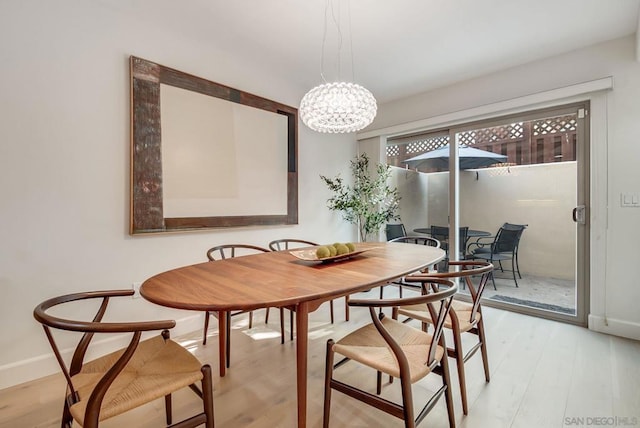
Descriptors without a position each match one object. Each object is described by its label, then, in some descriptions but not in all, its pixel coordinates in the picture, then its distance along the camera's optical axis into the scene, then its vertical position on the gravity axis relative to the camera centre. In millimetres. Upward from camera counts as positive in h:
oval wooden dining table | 1147 -324
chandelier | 2082 +758
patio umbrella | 3311 +628
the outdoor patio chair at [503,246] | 3170 -395
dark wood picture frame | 2244 +527
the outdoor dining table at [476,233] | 3379 -262
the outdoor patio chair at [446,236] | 3539 -311
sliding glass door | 2771 +99
